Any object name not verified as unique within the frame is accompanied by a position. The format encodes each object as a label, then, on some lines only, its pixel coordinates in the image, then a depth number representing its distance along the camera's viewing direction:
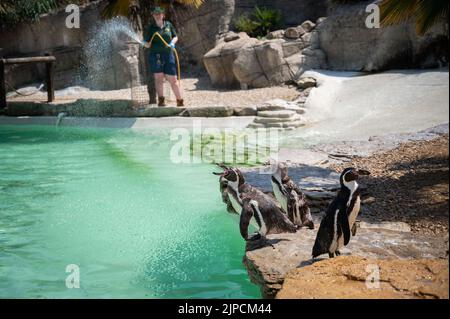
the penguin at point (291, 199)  4.70
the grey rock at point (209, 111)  11.86
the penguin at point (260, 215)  4.31
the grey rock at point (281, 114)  11.10
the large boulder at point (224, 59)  14.17
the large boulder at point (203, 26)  16.61
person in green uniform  12.12
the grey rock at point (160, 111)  12.25
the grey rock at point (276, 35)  14.33
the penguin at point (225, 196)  5.49
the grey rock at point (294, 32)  14.04
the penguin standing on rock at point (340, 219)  3.84
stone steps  11.01
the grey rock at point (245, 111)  11.73
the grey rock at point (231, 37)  14.96
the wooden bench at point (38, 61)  13.16
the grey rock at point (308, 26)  14.30
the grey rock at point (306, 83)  12.63
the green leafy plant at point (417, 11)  5.81
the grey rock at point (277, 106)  11.43
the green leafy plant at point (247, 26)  15.70
